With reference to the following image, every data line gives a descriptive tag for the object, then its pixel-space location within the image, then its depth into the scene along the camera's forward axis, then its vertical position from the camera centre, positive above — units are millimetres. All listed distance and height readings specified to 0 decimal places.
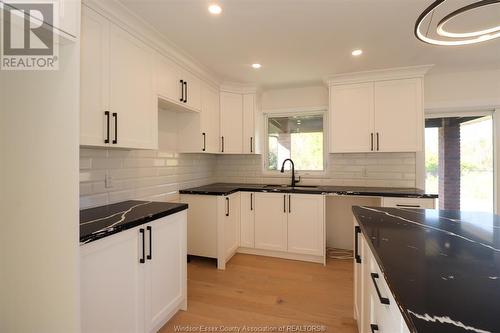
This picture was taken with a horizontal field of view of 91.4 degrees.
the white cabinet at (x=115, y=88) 1579 +584
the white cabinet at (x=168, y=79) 2217 +846
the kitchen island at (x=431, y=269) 551 -326
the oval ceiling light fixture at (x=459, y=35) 926 +612
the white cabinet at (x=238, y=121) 3434 +658
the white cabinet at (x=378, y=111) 2809 +674
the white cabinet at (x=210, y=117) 3016 +655
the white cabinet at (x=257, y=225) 2810 -706
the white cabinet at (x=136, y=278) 1243 -667
